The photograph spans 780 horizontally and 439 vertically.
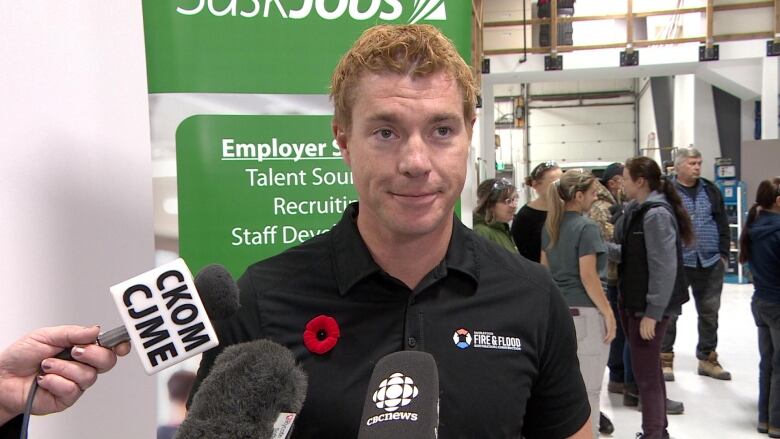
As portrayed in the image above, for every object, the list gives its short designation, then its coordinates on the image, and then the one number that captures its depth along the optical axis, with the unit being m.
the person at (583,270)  3.36
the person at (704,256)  4.98
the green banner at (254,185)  1.85
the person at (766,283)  3.56
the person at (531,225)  4.07
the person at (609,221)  4.08
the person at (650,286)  3.42
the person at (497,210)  3.78
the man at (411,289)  1.02
